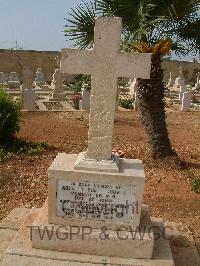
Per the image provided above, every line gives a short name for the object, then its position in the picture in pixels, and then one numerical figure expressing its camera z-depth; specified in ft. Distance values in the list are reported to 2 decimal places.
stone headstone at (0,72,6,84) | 50.14
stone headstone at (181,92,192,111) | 35.93
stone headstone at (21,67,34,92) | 36.27
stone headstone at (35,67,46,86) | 55.09
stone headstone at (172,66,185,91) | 54.10
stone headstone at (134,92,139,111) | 35.11
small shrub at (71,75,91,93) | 42.44
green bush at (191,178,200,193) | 14.78
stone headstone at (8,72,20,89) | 48.84
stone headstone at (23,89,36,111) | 31.25
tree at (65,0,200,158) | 15.42
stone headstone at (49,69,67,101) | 39.65
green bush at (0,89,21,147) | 19.47
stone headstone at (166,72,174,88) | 58.96
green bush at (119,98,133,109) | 36.29
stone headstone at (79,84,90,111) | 33.11
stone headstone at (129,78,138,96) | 45.19
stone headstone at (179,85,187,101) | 42.45
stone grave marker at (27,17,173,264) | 8.85
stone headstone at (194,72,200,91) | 55.57
